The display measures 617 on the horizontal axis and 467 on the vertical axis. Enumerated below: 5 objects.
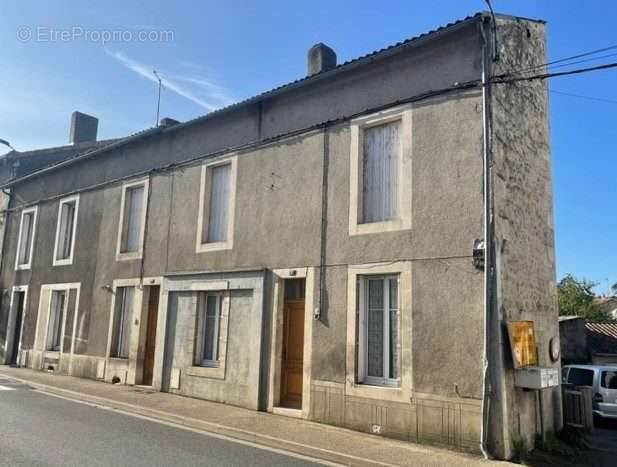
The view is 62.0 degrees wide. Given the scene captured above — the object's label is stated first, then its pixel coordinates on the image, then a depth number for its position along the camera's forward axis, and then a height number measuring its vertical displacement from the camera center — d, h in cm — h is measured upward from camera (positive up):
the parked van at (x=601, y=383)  1171 -114
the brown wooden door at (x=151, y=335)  1302 -43
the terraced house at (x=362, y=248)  784 +143
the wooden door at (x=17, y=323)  1800 -34
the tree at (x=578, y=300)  3700 +243
